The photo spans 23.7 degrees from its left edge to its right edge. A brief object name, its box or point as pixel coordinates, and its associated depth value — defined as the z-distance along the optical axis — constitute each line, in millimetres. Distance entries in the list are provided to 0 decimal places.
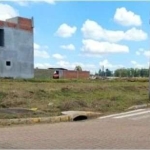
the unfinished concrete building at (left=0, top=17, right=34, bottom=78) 52812
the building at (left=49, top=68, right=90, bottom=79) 81888
